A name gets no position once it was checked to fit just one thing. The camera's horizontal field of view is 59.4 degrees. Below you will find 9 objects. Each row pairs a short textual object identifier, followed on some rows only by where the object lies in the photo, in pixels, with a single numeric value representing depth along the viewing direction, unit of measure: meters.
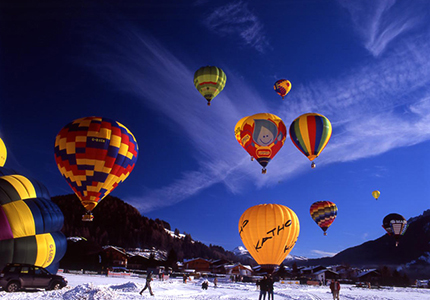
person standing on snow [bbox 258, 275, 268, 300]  18.89
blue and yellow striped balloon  19.67
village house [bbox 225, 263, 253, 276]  94.44
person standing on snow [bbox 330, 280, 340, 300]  22.85
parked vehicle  18.14
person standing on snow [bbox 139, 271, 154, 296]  21.41
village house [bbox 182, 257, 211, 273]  91.81
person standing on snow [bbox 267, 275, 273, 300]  18.88
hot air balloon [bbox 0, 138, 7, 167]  28.43
